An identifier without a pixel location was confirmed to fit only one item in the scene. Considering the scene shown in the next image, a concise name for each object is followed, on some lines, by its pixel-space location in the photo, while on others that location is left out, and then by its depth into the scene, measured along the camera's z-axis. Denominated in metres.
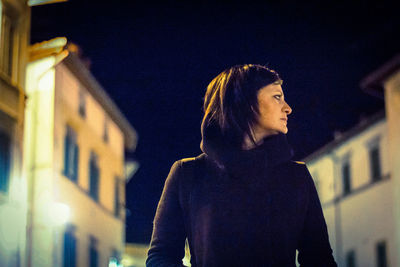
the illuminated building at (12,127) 13.90
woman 1.92
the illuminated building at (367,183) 19.98
